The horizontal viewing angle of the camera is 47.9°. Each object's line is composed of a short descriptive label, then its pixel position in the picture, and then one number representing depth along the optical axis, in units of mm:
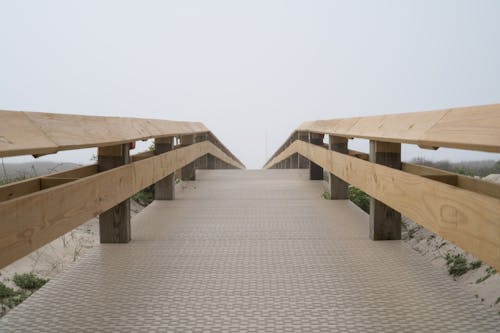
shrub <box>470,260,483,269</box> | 3698
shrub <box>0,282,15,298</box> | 3316
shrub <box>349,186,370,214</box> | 6250
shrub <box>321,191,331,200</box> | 6027
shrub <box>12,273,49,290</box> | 3554
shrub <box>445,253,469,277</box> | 3770
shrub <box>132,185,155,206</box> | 6895
